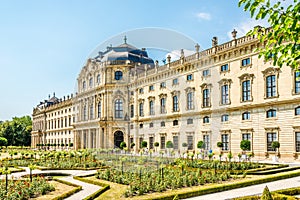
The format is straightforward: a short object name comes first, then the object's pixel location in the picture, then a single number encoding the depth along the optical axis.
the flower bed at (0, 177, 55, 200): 11.84
